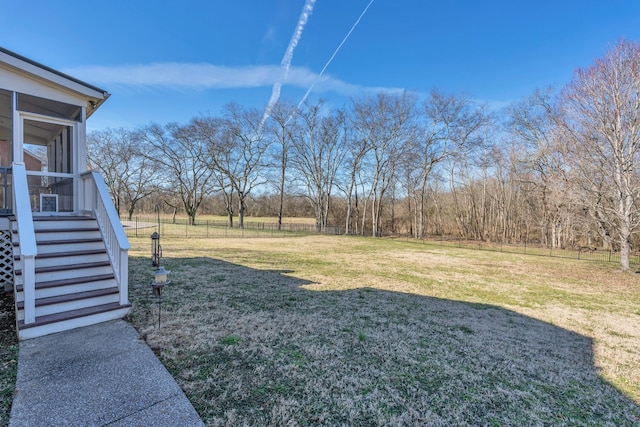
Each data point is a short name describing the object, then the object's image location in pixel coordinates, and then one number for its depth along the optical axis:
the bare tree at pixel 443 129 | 19.84
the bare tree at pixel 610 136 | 8.51
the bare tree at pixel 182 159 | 26.73
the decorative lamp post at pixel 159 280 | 3.40
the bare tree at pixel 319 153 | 24.36
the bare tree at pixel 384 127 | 21.08
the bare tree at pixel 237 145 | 25.50
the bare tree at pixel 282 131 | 24.69
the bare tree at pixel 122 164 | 26.83
